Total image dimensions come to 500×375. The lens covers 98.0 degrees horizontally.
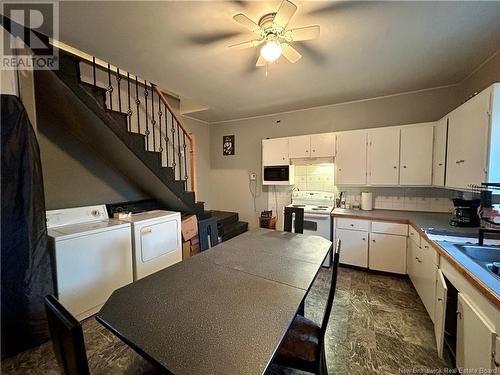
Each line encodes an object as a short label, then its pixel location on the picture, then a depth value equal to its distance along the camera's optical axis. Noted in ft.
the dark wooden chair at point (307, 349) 4.04
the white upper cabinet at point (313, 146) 11.53
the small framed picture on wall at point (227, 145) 15.95
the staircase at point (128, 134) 7.06
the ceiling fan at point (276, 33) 5.05
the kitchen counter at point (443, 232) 3.81
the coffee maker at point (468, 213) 7.46
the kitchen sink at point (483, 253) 5.16
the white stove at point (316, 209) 10.92
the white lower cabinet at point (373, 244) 9.44
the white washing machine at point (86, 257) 6.76
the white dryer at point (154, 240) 8.84
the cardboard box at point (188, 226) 11.37
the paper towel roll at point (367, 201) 11.20
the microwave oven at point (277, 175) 12.89
